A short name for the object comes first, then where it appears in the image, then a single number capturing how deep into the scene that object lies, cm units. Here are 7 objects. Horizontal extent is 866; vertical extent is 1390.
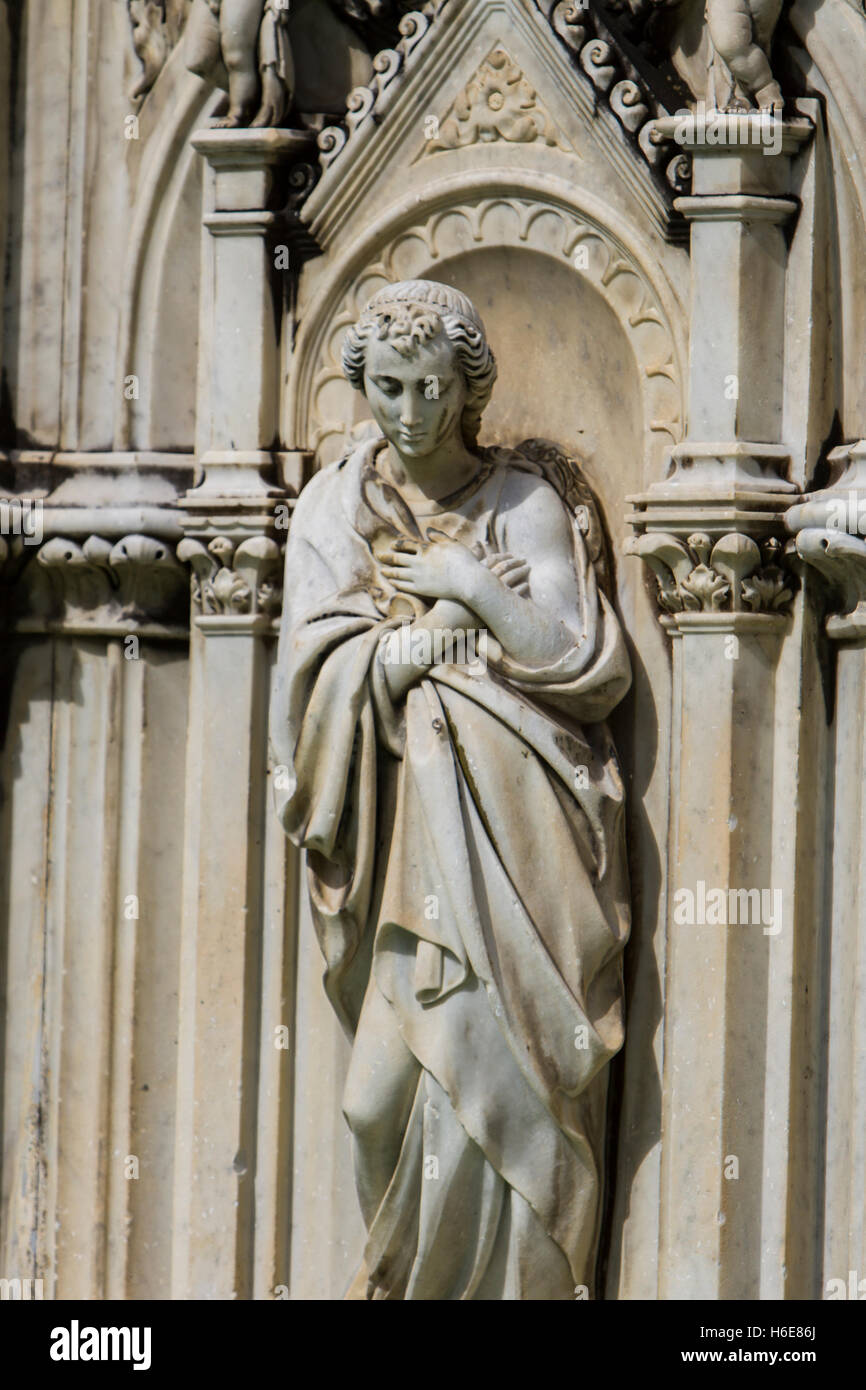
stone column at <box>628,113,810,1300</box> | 1266
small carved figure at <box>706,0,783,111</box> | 1254
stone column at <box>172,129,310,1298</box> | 1370
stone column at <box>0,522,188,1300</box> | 1418
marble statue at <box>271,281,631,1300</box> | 1266
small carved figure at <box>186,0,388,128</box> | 1354
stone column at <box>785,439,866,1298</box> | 1255
